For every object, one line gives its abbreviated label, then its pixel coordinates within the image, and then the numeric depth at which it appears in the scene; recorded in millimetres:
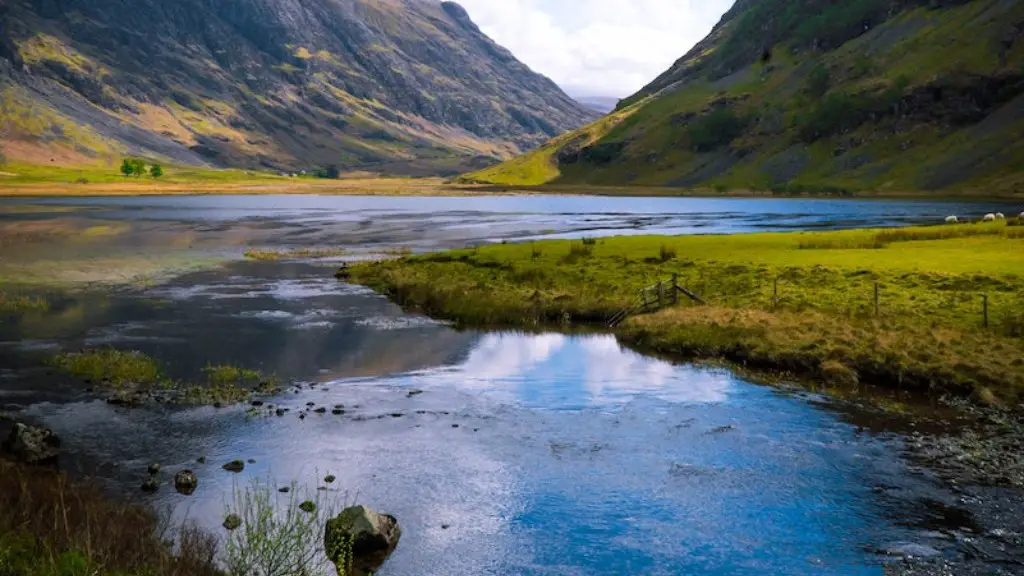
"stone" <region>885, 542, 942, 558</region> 21750
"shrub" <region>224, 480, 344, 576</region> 16938
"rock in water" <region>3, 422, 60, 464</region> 27625
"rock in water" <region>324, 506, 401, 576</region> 21386
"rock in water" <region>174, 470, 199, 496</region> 26000
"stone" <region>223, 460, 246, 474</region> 27966
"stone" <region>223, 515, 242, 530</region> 23333
